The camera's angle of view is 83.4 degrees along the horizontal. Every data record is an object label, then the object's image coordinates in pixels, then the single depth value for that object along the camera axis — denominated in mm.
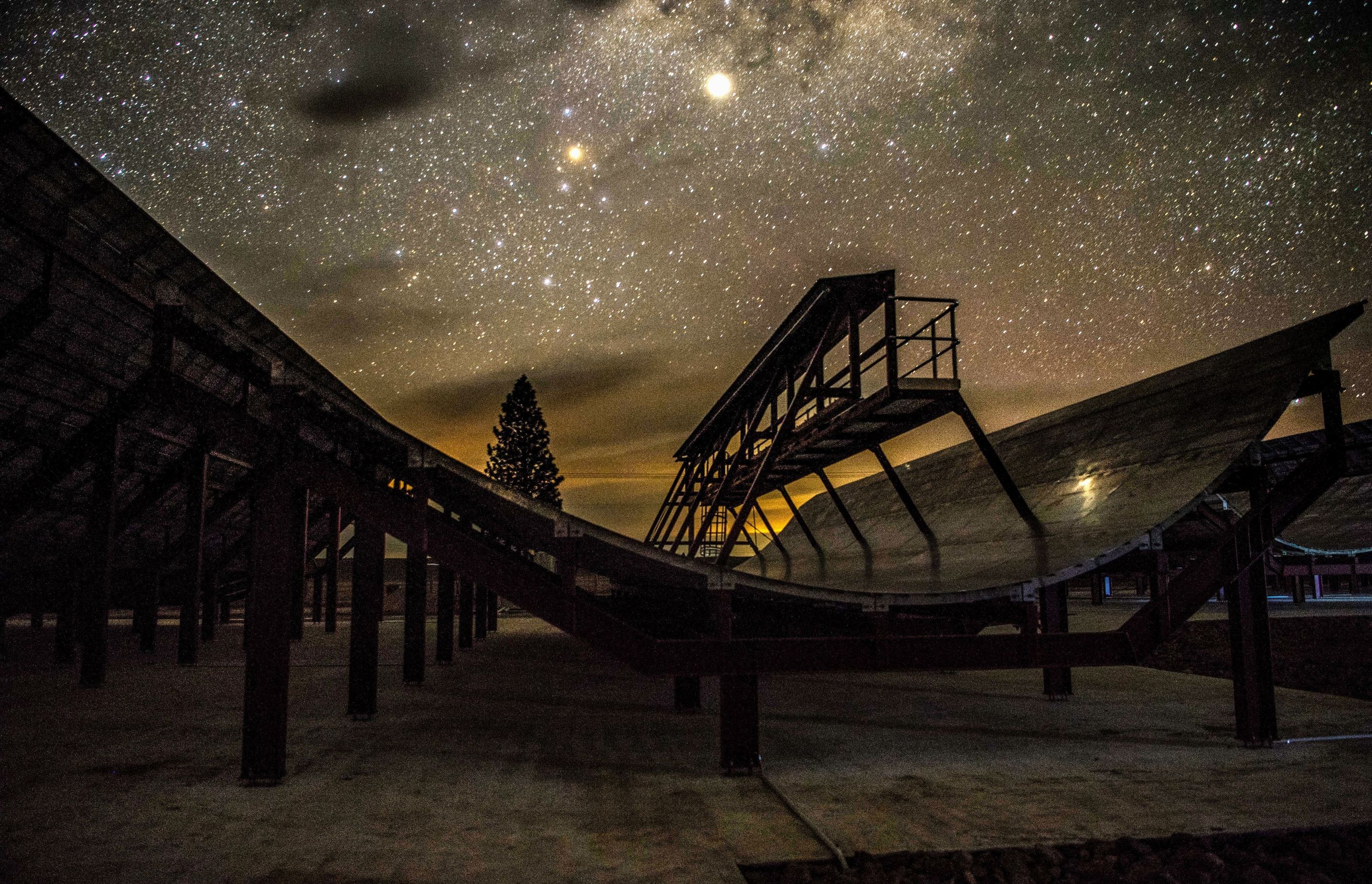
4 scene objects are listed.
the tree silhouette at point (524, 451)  55719
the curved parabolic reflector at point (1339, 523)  28938
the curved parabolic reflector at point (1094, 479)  8266
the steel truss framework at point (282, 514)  7254
